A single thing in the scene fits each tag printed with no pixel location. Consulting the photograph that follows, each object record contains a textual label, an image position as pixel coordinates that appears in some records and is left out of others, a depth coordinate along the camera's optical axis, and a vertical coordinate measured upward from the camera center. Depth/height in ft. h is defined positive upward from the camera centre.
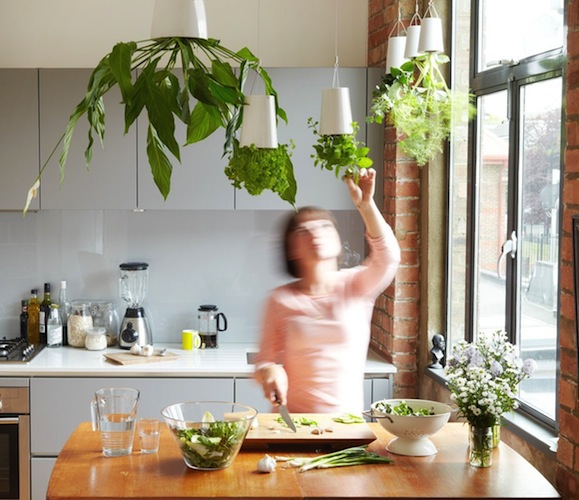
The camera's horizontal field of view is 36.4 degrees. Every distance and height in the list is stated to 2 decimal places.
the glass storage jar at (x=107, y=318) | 15.49 -1.67
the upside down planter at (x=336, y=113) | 8.83 +1.11
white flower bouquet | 8.68 -1.54
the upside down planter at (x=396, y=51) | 12.03 +2.37
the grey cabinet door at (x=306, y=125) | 14.35 +1.61
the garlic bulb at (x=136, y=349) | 14.47 -2.08
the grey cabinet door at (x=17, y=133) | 14.17 +1.45
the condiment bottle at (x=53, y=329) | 15.06 -1.81
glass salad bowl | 8.32 -2.05
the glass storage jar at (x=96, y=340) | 14.89 -1.97
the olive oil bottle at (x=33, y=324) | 15.38 -1.77
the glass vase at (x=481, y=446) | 8.71 -2.20
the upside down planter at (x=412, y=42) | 11.33 +2.35
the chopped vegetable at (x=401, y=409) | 9.14 -1.94
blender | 15.07 -1.43
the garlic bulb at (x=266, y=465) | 8.46 -2.33
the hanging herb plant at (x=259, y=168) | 6.83 +0.44
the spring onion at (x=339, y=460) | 8.64 -2.35
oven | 13.64 -3.44
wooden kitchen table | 7.93 -2.40
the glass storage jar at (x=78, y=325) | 15.14 -1.75
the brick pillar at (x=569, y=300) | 8.36 -0.73
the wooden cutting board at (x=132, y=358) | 13.93 -2.17
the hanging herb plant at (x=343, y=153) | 8.99 +0.72
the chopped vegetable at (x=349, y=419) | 9.63 -2.15
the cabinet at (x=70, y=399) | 13.66 -2.74
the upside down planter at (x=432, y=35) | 10.95 +2.35
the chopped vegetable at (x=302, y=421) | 9.48 -2.16
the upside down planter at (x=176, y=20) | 5.78 +1.35
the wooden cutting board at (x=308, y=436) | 9.06 -2.20
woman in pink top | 10.38 -1.07
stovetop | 13.84 -2.07
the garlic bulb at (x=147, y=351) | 14.38 -2.09
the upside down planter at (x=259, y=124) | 7.00 +0.79
